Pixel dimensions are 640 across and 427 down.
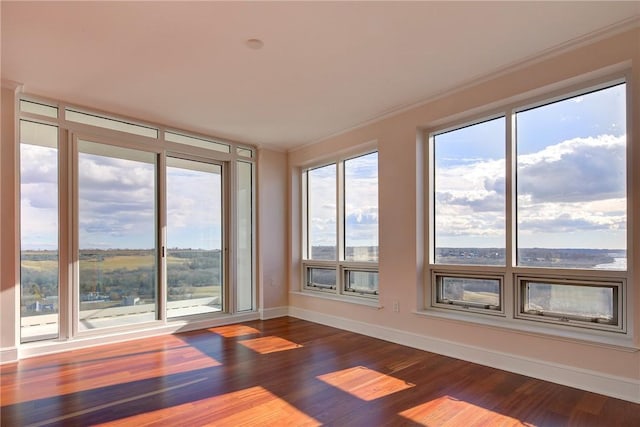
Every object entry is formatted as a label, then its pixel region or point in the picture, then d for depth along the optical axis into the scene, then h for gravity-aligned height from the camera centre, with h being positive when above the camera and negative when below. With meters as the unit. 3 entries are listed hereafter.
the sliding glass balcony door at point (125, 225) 3.86 -0.10
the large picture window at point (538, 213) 2.86 +0.00
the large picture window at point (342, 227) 4.90 -0.17
